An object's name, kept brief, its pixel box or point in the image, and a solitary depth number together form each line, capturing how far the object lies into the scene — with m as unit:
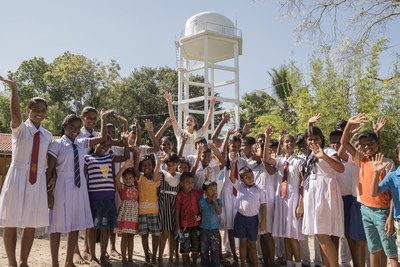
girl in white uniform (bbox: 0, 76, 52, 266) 4.25
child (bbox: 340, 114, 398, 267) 4.06
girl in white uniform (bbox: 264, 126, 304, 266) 5.37
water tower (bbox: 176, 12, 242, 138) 22.39
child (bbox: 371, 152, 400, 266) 3.86
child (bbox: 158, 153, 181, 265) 5.58
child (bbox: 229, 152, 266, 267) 5.50
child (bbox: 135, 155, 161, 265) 5.46
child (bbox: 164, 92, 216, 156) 6.54
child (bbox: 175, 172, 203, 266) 5.39
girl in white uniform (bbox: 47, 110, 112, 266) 4.59
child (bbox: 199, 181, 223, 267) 5.29
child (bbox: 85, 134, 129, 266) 5.13
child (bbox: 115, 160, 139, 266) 5.35
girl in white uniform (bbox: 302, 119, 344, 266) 4.54
